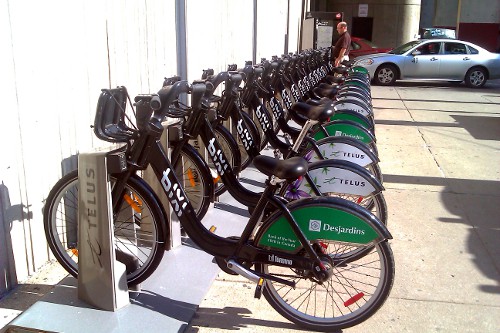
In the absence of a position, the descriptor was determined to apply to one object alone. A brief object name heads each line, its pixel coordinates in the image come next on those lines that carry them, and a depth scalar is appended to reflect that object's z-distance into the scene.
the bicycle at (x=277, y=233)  2.82
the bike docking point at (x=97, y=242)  2.86
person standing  10.96
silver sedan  15.75
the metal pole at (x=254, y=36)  8.22
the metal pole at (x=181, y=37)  5.25
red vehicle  19.67
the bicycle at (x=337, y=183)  3.53
